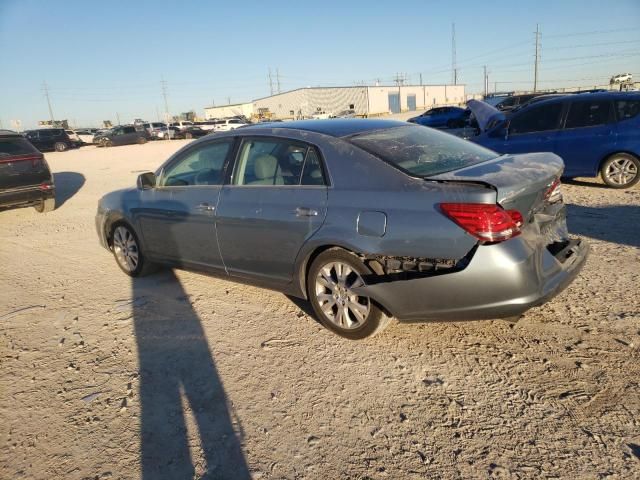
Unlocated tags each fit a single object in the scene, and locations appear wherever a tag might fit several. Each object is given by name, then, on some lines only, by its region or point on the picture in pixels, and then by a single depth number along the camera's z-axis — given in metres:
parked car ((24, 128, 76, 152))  31.02
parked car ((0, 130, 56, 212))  8.66
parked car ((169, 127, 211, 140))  38.94
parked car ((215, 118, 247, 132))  40.77
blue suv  7.26
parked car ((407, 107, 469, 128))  26.79
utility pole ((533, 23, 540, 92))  61.80
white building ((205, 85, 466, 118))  74.56
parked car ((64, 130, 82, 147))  34.58
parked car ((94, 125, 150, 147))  34.44
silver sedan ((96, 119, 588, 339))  2.75
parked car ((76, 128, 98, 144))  43.98
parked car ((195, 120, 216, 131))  41.33
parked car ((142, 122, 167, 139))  39.06
